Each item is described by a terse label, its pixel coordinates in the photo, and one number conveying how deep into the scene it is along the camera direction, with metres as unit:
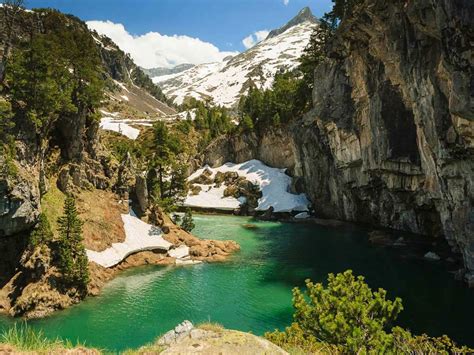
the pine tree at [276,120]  94.88
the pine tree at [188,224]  58.47
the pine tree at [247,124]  102.56
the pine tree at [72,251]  34.34
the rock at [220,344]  10.20
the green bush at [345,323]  15.01
